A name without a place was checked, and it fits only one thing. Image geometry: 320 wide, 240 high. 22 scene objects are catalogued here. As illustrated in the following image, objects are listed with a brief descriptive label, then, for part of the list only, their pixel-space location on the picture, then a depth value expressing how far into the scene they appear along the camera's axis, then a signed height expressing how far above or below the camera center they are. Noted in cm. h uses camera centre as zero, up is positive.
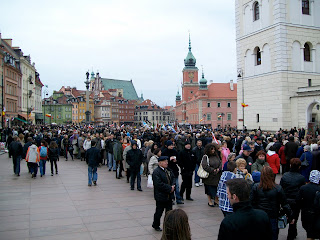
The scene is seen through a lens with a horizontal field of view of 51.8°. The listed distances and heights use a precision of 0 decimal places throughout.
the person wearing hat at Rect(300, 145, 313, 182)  1070 -128
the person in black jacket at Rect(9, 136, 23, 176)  1498 -115
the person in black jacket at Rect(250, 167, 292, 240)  530 -118
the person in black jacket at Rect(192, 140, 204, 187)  1141 -93
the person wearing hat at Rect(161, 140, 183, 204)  962 -102
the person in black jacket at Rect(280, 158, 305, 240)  644 -117
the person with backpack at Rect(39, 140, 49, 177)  1485 -126
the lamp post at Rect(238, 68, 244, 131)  3950 +603
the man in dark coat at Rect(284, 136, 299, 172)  1342 -108
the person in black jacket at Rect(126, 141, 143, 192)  1167 -124
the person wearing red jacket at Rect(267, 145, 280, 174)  1035 -117
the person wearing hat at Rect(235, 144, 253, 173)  895 -90
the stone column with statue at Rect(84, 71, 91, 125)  5146 +228
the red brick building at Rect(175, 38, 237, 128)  9169 +600
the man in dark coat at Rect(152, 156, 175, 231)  720 -141
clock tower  12306 +1793
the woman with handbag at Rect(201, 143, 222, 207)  894 -115
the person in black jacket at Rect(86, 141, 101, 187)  1247 -120
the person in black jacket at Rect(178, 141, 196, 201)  996 -124
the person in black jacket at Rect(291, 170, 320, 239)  557 -137
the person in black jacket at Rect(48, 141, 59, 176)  1498 -114
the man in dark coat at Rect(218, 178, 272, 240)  346 -103
